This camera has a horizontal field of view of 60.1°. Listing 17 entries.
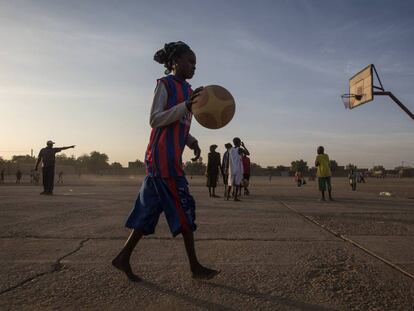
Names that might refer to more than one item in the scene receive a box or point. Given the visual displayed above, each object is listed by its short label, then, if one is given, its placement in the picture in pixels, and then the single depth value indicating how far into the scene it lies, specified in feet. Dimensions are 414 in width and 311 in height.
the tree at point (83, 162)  406.37
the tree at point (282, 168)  377.71
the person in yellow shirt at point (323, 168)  35.99
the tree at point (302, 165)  350.33
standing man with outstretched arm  39.34
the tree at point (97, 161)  400.26
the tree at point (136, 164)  400.30
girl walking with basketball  9.00
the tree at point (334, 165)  370.22
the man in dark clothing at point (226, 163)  37.42
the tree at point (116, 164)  406.29
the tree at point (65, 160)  454.40
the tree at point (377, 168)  429.05
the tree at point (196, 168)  268.37
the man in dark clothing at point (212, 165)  39.14
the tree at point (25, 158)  397.84
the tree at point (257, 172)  320.23
